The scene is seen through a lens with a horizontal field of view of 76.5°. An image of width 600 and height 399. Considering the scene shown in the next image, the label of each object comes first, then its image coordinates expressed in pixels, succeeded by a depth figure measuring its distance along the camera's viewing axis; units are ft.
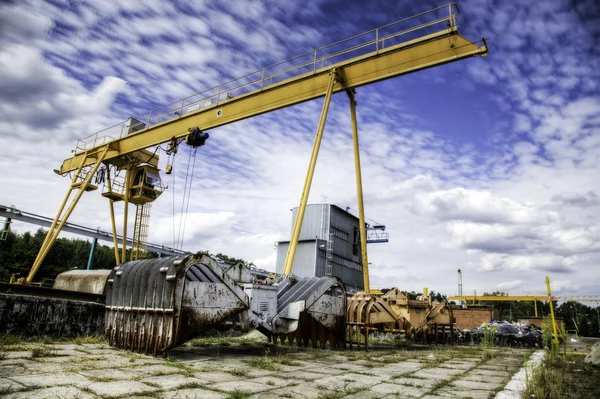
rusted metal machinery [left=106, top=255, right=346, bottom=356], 16.84
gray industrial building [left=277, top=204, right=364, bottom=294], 78.84
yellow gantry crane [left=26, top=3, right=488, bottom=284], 33.01
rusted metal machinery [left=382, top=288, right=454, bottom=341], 32.71
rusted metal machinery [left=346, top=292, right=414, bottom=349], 25.80
